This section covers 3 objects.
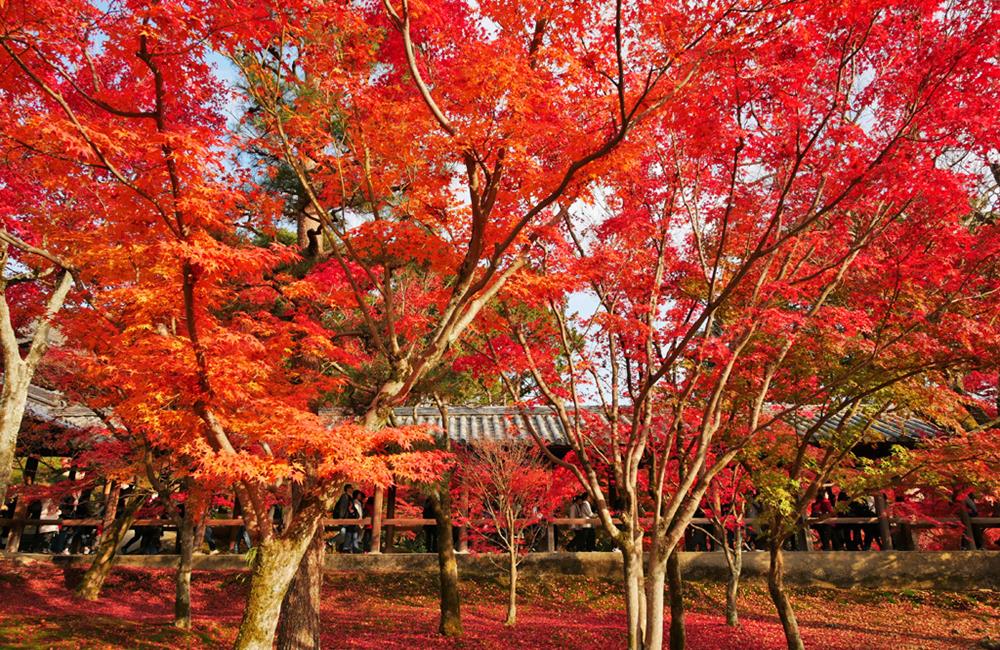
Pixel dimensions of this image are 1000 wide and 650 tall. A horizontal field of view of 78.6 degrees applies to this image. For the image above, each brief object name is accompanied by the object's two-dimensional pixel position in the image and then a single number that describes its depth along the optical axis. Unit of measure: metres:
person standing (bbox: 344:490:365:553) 15.09
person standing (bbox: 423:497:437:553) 14.93
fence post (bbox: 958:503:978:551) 14.20
